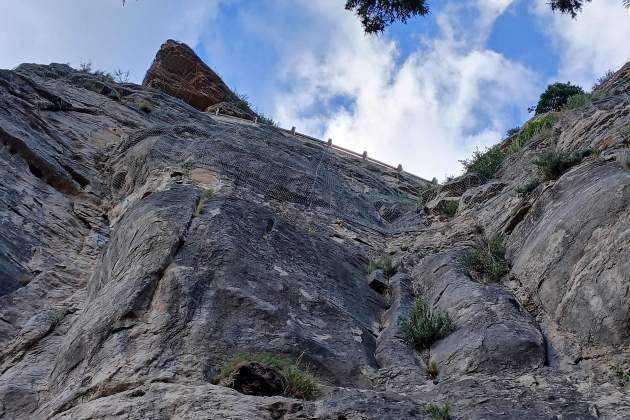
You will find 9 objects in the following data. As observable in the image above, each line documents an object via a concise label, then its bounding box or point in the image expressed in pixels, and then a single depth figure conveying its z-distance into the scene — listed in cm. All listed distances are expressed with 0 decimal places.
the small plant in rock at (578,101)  1464
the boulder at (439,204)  1342
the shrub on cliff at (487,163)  1426
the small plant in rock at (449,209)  1299
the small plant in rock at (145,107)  1791
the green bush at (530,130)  1448
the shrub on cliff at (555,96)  2306
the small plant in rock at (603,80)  1693
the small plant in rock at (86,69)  2039
